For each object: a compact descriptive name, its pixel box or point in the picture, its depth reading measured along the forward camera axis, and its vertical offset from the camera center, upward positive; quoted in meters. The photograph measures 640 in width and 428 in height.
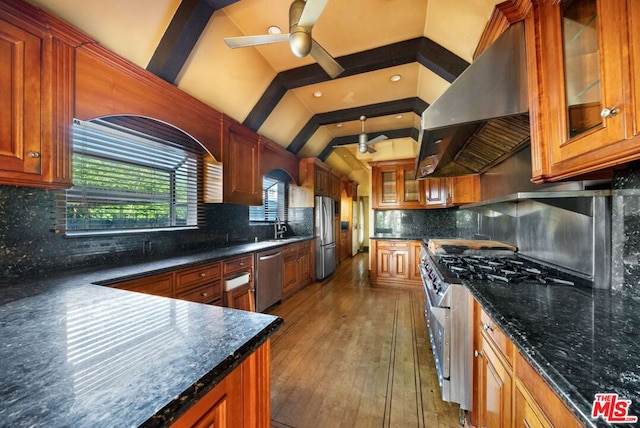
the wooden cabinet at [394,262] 4.31 -0.89
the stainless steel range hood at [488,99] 1.18 +0.61
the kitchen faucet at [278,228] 4.23 -0.23
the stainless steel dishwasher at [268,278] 2.96 -0.83
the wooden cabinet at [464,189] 3.38 +0.36
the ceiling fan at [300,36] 1.50 +1.28
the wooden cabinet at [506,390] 0.67 -0.64
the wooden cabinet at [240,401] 0.56 -0.50
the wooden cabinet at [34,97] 1.21 +0.66
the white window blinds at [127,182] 1.79 +0.32
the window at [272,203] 3.97 +0.22
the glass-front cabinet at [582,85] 0.71 +0.46
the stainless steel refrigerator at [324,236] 4.70 -0.43
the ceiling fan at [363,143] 4.23 +1.26
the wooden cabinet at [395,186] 4.49 +0.55
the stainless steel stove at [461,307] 1.39 -0.57
